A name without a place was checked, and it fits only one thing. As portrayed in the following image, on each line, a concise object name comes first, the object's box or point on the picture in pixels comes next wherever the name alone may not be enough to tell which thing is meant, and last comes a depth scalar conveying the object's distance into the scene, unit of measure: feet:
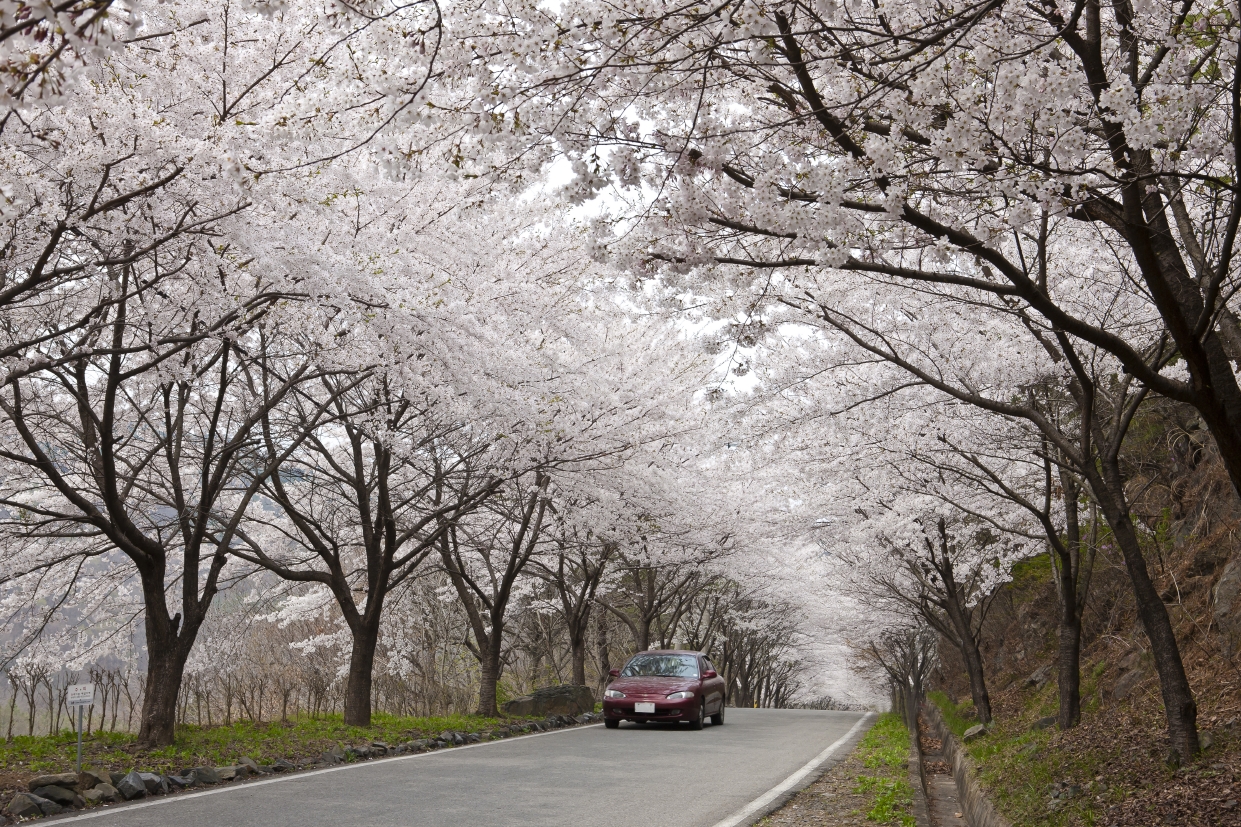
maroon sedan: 49.01
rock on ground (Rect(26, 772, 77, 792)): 21.39
